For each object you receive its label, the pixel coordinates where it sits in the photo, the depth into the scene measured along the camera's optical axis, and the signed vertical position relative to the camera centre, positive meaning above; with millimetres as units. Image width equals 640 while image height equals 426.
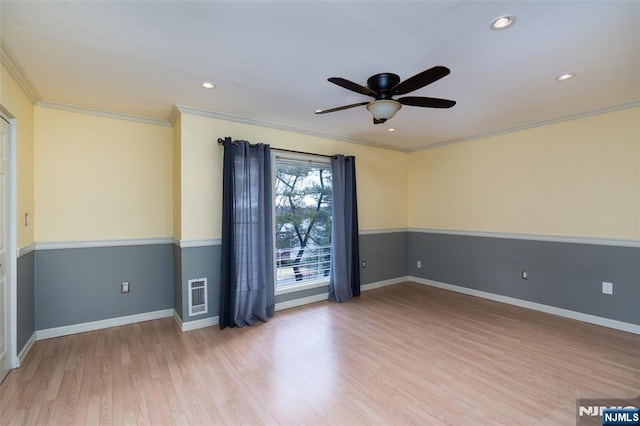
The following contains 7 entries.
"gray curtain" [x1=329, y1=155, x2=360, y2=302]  4484 -304
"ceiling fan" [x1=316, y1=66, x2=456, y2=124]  2301 +929
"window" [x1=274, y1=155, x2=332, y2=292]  4164 -93
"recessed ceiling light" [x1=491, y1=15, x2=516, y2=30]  1824 +1196
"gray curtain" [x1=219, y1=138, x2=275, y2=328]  3510 -254
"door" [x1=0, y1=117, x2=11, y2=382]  2407 -287
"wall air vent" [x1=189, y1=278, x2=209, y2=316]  3469 -955
